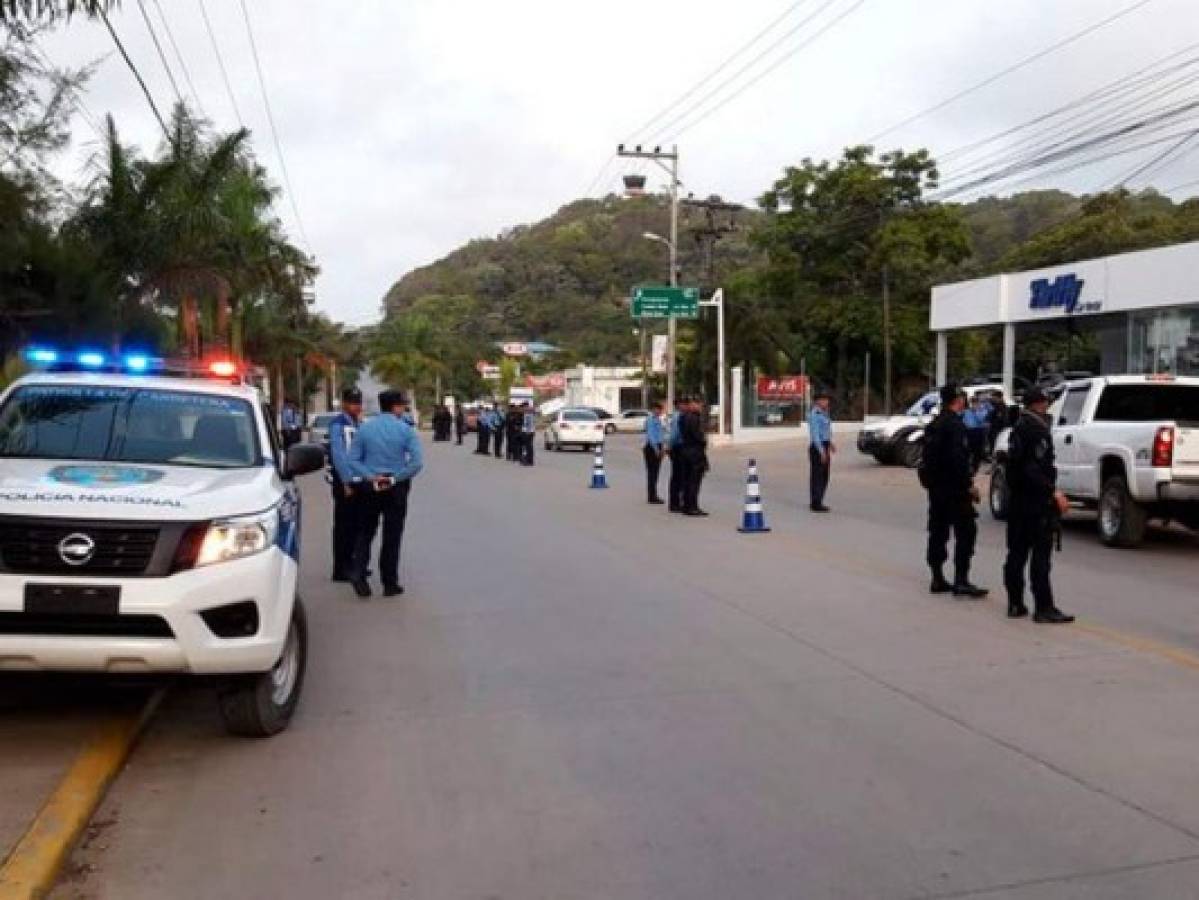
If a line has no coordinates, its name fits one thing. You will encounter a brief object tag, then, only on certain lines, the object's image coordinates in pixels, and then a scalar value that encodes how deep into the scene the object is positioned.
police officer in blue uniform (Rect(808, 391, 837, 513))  18.66
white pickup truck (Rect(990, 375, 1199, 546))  13.87
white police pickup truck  5.61
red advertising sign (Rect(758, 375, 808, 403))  49.97
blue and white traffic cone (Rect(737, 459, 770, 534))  16.20
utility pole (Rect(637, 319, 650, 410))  61.74
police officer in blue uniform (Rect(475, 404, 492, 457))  40.88
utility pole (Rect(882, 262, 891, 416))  49.84
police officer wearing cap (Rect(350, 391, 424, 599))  10.60
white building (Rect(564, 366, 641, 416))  89.06
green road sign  47.78
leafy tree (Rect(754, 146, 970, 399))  53.81
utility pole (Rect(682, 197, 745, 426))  56.44
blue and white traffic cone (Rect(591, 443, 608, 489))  24.78
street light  48.97
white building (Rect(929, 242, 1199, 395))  27.88
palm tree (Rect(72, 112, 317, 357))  25.19
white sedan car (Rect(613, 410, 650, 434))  72.17
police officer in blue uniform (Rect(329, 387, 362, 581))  11.43
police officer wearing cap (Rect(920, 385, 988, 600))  10.72
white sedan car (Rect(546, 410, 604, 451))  42.56
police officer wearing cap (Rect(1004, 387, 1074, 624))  9.52
